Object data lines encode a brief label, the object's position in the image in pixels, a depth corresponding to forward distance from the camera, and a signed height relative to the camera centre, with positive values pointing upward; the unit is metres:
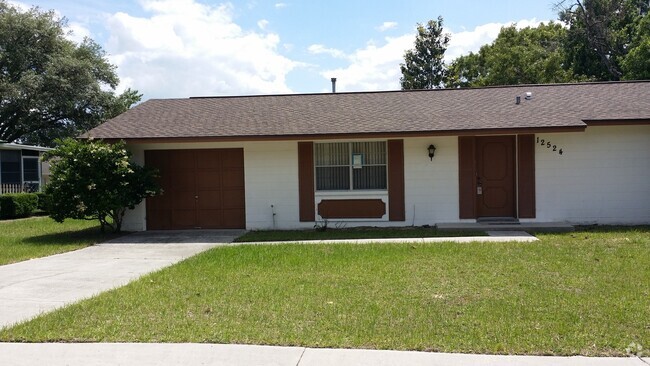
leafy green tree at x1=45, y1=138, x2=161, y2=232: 13.05 +0.04
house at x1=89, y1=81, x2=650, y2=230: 13.78 +0.31
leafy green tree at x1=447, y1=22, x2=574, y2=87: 32.56 +7.59
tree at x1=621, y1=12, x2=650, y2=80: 26.11 +5.52
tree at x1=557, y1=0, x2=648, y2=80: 33.06 +8.56
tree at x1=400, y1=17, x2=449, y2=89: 45.50 +9.98
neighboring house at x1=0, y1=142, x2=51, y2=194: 23.89 +0.70
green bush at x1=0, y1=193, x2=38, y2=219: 19.88 -0.83
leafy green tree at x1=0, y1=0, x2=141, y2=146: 31.62 +6.03
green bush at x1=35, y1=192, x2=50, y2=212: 13.31 -0.52
